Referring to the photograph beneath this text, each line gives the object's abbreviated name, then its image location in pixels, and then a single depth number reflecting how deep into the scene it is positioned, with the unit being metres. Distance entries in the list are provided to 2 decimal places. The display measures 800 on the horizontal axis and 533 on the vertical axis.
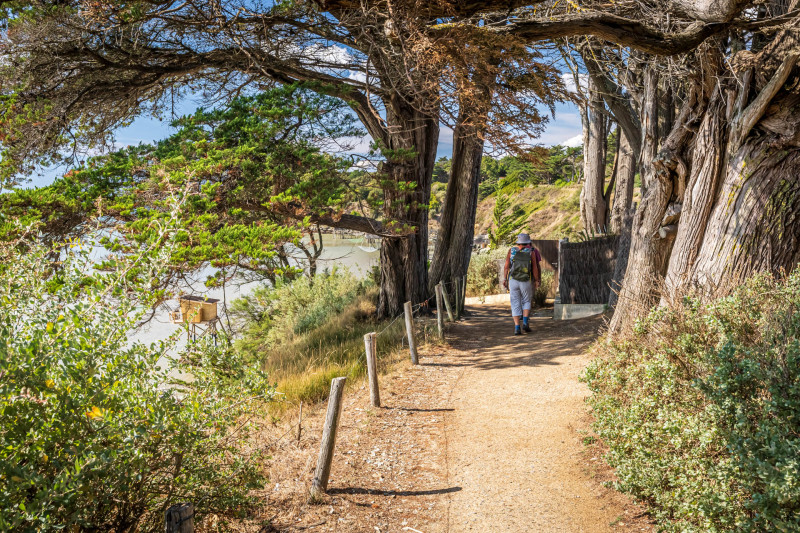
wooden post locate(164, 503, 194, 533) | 3.04
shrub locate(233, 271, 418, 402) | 8.74
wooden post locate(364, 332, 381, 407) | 7.03
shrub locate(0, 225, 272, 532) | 2.73
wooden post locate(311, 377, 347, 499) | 4.98
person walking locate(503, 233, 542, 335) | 11.20
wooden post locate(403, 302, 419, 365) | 9.22
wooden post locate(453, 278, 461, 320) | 13.69
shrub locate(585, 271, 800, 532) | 3.23
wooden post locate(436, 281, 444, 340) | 10.83
